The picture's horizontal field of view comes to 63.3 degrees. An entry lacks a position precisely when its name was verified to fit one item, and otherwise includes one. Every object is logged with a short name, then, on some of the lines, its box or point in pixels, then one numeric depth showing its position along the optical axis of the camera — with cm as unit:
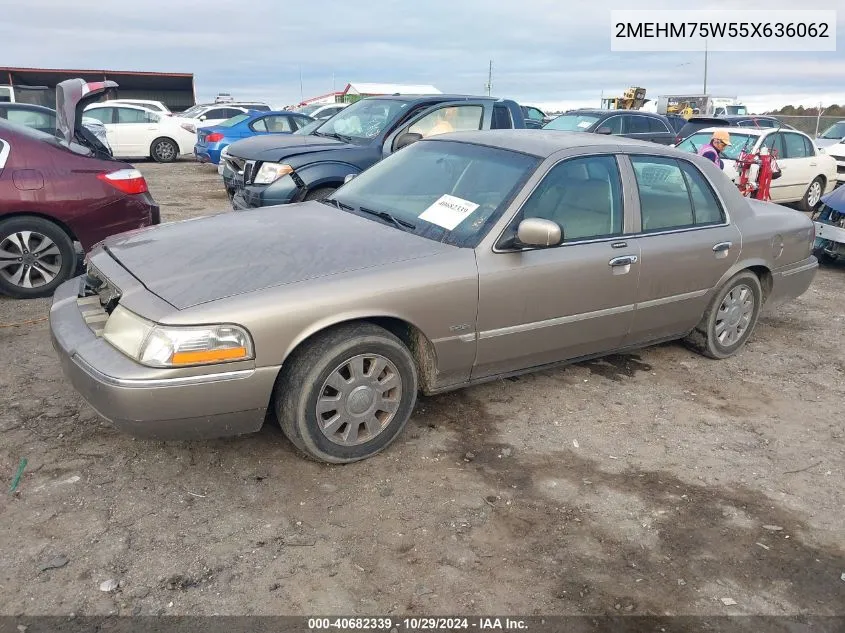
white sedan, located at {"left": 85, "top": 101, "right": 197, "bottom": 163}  1723
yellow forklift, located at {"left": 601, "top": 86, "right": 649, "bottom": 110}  3222
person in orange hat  863
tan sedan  298
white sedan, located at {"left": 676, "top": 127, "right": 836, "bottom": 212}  1129
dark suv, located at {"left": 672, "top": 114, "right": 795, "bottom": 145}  1385
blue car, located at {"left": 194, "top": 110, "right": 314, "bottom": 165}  1517
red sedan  550
